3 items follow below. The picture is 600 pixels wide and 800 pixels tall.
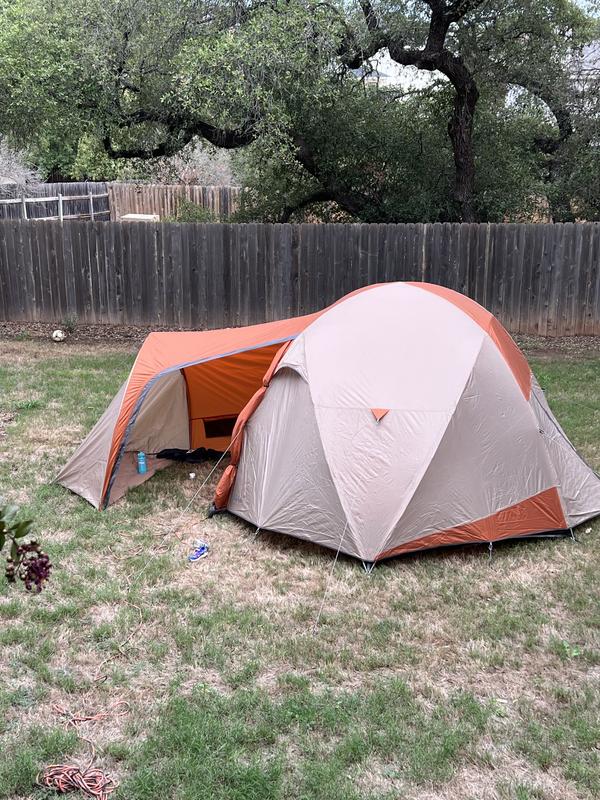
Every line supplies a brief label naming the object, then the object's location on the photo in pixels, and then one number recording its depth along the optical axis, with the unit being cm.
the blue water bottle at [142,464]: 679
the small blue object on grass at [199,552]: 530
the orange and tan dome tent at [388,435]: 520
